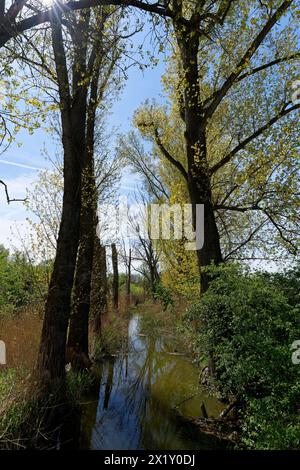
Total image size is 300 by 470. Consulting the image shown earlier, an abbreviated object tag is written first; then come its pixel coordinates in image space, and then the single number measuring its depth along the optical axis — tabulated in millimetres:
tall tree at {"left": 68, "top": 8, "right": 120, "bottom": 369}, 7734
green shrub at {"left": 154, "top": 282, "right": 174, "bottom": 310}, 12998
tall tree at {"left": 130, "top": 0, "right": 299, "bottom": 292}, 7094
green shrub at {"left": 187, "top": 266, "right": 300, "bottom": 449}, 3619
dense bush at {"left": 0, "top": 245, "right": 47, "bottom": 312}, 8234
